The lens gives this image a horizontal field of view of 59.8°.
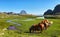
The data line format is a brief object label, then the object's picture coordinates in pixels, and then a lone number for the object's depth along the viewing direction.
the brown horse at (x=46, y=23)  10.75
